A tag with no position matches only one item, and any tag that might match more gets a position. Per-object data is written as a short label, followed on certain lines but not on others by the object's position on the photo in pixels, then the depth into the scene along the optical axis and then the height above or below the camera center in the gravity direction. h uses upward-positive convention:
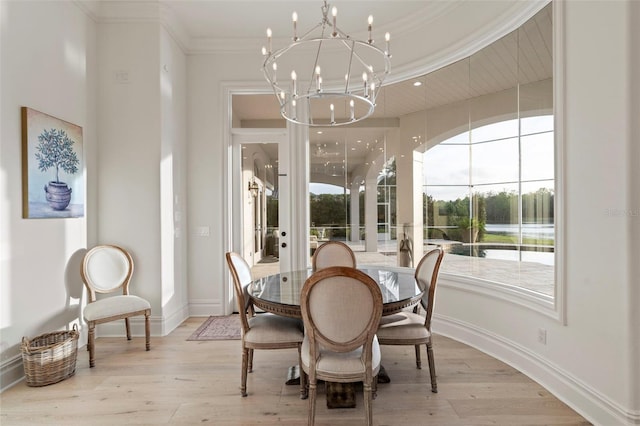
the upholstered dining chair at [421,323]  2.41 -0.83
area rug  3.53 -1.29
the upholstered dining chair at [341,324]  1.81 -0.62
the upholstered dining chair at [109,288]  2.98 -0.74
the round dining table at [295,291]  2.16 -0.58
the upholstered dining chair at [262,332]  2.34 -0.84
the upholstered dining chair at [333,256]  3.52 -0.47
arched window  2.82 +0.08
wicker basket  2.51 -1.10
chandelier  4.26 +1.77
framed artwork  2.69 +0.39
